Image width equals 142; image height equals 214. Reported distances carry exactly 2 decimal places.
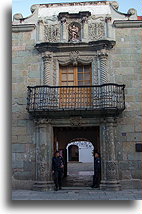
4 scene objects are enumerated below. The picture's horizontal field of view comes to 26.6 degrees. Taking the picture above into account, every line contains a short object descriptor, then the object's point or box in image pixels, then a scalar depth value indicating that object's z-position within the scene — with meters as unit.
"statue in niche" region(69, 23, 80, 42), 10.76
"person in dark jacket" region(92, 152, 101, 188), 10.03
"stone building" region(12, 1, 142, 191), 9.85
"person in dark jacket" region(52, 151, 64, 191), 9.67
